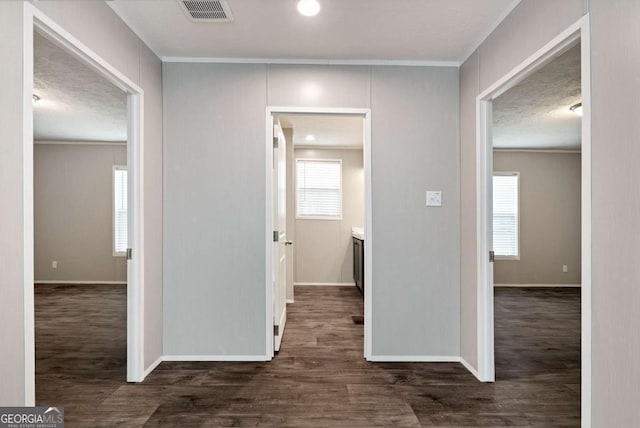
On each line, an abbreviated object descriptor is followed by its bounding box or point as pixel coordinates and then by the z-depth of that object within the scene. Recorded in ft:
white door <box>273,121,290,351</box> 10.77
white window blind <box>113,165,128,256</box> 22.95
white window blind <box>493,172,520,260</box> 22.72
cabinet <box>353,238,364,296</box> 18.65
